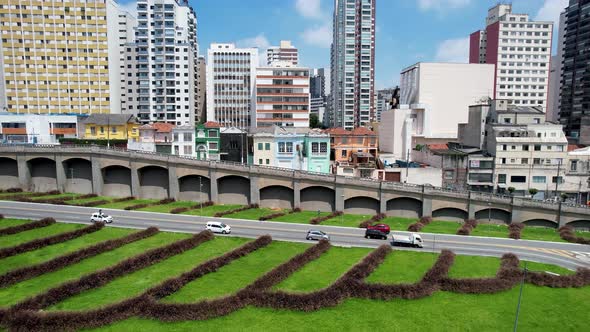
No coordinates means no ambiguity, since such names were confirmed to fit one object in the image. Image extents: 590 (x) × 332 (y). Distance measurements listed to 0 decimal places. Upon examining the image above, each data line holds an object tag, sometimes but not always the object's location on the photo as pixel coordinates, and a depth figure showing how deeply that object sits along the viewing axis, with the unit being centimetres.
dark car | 4900
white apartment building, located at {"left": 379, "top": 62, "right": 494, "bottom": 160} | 10388
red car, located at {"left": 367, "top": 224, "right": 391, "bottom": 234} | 5040
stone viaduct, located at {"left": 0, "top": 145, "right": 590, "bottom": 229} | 6350
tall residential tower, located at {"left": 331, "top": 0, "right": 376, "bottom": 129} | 15612
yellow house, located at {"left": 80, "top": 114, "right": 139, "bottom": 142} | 8612
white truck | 4609
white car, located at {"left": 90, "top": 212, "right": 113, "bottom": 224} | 5034
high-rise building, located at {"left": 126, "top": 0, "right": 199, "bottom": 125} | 11862
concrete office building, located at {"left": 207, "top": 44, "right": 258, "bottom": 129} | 12781
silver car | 4681
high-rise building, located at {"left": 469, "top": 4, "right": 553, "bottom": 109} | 12650
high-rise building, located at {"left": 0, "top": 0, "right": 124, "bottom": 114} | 10969
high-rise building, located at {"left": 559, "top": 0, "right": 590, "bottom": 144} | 11931
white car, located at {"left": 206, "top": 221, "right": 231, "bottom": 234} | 4862
